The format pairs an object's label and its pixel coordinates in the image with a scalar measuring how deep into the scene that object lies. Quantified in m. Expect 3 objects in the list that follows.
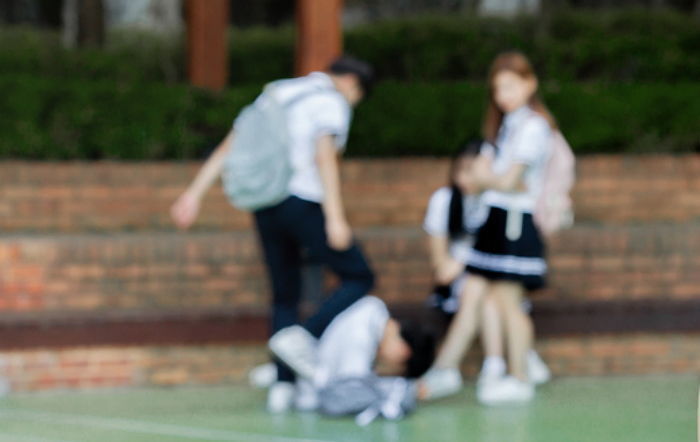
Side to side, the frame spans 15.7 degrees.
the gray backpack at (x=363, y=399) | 12.00
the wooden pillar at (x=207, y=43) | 18.16
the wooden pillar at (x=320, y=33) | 16.42
